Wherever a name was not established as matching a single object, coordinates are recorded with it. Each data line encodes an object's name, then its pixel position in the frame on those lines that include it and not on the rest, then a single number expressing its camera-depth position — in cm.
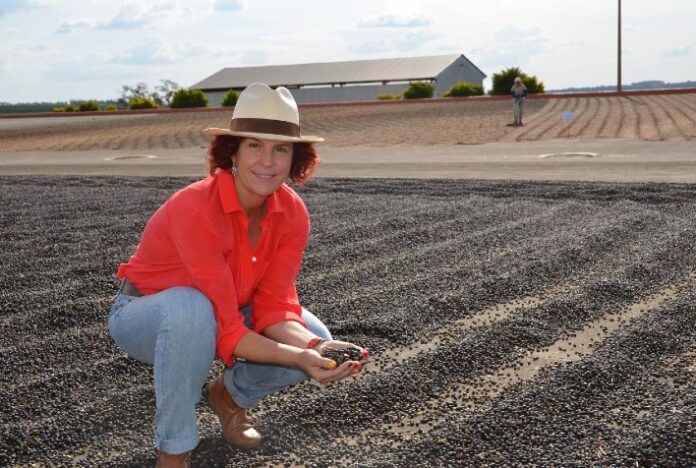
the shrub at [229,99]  3880
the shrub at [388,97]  3970
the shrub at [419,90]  3859
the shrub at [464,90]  3797
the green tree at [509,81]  3531
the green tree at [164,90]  6812
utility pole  3981
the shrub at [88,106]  4531
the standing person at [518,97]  2311
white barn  5625
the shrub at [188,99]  4016
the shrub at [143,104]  4358
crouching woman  280
